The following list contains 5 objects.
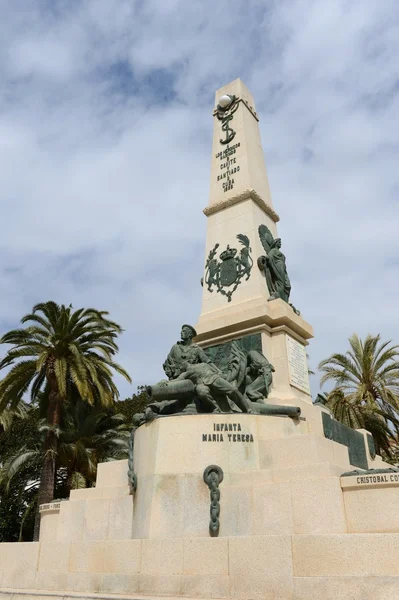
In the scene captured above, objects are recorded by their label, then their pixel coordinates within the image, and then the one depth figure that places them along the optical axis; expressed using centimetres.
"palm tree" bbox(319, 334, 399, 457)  2250
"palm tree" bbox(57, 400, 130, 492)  2103
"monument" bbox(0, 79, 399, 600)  652
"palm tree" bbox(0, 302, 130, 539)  1986
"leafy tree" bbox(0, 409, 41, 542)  2331
